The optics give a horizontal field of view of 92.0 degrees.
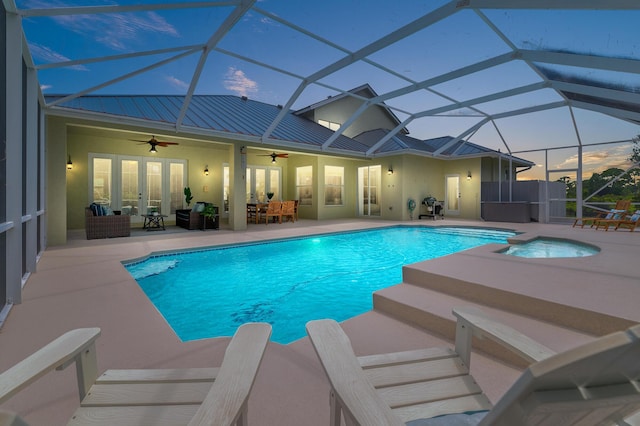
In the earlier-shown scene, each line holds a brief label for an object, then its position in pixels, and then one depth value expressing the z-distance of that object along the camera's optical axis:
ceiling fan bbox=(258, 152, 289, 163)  11.44
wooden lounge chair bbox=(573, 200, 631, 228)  8.48
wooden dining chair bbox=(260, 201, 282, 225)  11.22
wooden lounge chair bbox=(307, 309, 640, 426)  0.58
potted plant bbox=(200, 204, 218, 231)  9.28
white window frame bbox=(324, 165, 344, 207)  13.03
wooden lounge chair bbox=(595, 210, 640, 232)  7.81
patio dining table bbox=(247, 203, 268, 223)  11.52
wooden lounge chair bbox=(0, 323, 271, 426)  0.92
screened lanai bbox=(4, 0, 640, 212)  4.41
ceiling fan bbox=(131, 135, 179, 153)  8.51
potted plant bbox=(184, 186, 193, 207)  10.53
